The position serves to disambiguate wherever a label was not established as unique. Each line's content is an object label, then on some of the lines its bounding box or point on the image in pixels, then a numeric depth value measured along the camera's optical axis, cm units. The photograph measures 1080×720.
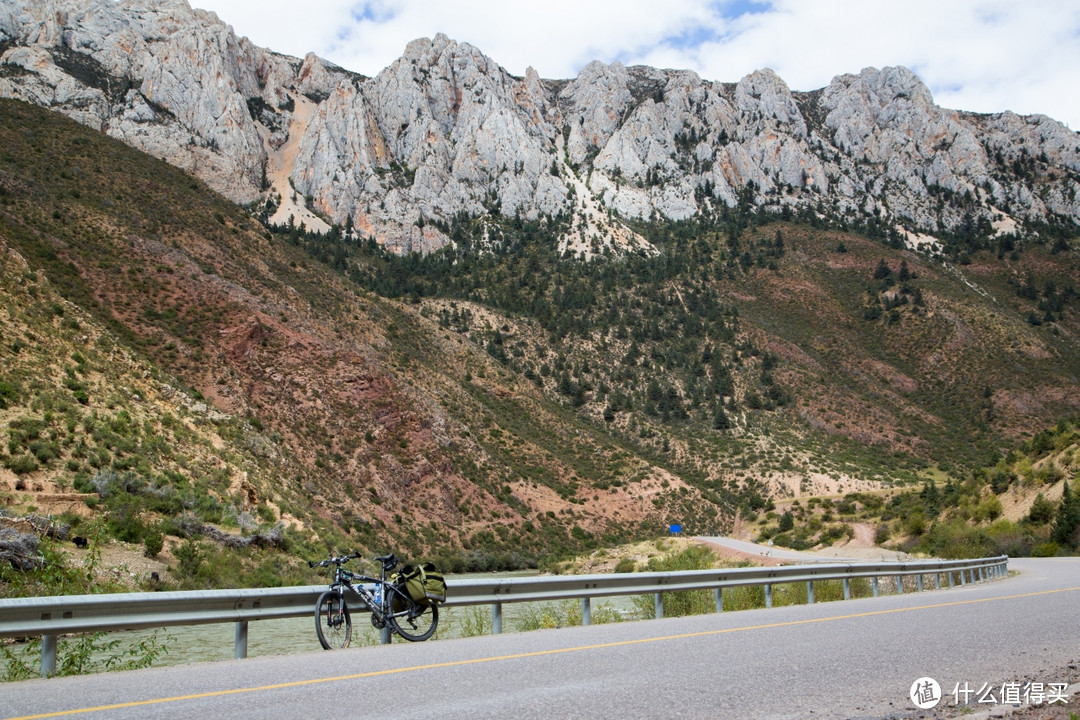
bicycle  985
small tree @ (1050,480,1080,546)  3275
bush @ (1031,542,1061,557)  3259
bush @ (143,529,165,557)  2422
